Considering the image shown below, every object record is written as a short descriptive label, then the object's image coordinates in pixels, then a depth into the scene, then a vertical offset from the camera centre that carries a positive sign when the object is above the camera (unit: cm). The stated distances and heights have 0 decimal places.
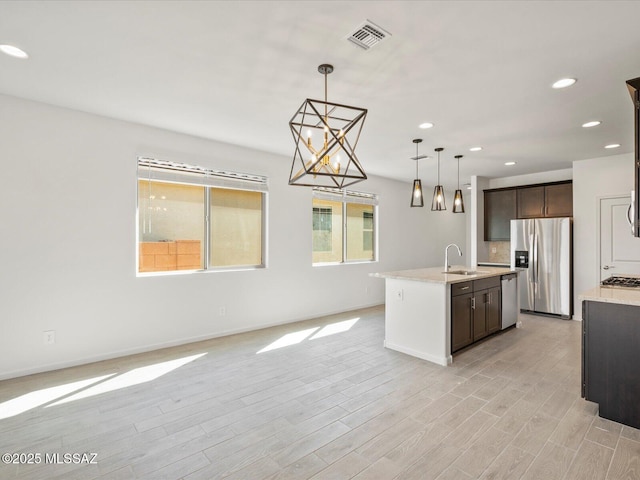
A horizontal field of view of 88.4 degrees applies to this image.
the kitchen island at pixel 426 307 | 358 -79
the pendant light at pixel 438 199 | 442 +57
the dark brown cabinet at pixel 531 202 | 624 +76
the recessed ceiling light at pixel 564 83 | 271 +134
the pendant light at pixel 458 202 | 475 +56
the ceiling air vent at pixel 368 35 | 202 +131
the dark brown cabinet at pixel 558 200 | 587 +76
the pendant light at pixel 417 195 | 420 +59
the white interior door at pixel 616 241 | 493 +1
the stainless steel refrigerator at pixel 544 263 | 553 -38
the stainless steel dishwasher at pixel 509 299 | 478 -87
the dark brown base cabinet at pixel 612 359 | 235 -88
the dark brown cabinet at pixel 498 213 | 667 +59
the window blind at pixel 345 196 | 575 +84
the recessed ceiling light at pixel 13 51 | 230 +134
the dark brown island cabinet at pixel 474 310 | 373 -86
